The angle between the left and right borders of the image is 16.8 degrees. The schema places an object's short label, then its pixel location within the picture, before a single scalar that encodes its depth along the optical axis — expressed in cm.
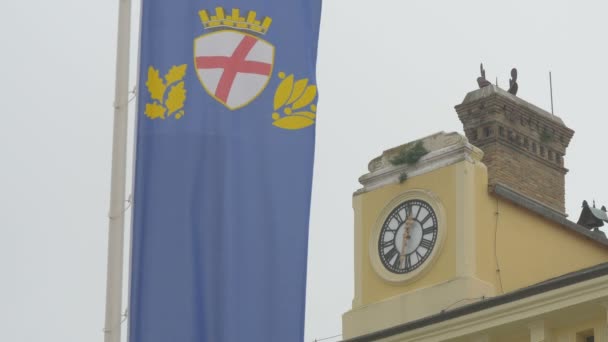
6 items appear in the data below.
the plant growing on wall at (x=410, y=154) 4066
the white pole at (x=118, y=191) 1923
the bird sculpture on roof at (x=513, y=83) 4456
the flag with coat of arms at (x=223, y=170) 1956
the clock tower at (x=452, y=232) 3947
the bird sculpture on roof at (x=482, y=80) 4419
